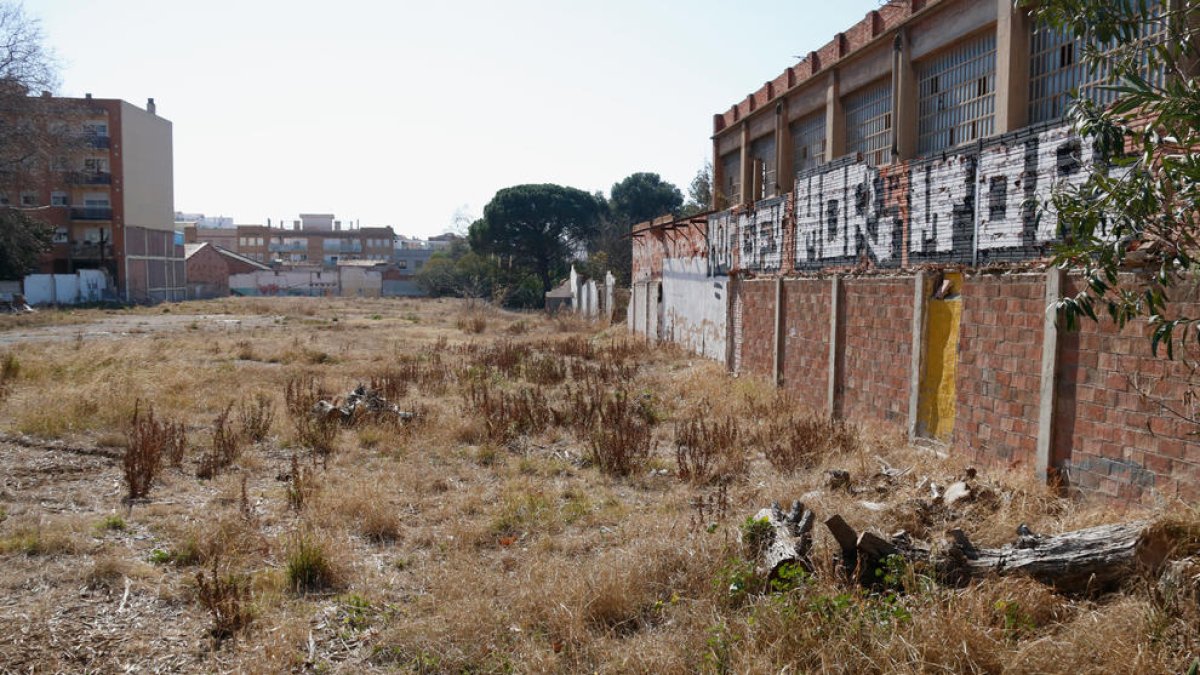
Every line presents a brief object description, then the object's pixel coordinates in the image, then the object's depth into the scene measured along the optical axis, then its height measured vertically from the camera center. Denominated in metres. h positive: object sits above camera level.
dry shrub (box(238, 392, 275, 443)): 10.58 -1.86
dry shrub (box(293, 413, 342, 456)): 9.95 -1.88
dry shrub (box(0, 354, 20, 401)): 13.57 -1.58
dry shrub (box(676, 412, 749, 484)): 8.14 -1.74
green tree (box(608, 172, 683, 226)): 56.72 +6.03
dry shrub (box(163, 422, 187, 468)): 8.93 -1.84
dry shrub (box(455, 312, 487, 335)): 32.12 -1.60
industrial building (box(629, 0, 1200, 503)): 6.36 +0.22
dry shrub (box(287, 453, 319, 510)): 7.46 -1.92
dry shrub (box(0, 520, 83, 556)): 6.12 -1.97
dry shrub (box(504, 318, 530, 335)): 30.97 -1.70
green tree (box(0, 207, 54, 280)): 39.25 +1.75
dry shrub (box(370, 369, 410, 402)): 13.14 -1.70
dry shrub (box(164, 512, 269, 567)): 6.11 -1.99
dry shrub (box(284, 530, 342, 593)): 5.66 -1.98
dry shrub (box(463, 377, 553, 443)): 10.55 -1.77
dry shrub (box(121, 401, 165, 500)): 7.82 -1.76
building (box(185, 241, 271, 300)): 69.88 +0.77
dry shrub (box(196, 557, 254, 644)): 4.89 -1.96
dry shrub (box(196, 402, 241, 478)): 8.70 -1.91
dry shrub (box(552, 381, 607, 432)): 10.68 -1.79
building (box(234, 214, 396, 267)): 111.88 +5.16
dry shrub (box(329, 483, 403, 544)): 6.81 -1.96
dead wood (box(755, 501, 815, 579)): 4.95 -1.58
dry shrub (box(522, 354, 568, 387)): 15.67 -1.71
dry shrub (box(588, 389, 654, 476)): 8.74 -1.76
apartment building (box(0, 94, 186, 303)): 54.00 +4.99
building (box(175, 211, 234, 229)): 169.38 +12.98
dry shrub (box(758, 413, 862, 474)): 8.34 -1.64
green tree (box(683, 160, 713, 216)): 39.38 +4.90
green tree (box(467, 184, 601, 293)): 56.94 +4.01
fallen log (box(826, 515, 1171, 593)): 4.45 -1.50
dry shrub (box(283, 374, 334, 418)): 11.73 -1.75
